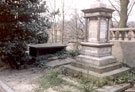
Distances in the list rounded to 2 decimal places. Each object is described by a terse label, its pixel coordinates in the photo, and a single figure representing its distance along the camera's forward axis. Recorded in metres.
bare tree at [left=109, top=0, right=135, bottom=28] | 9.19
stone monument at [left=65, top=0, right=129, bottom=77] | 4.89
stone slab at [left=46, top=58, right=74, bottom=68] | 7.13
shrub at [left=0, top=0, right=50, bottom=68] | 5.95
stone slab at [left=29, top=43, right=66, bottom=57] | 8.05
